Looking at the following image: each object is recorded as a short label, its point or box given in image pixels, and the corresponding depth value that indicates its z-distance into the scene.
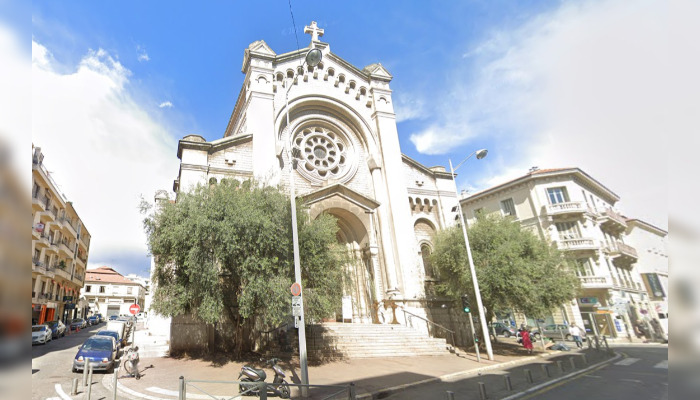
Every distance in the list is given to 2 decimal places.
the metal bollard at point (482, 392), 9.12
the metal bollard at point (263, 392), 6.96
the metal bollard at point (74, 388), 9.74
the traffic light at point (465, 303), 16.53
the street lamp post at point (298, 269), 9.47
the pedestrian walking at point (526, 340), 19.03
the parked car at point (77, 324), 33.84
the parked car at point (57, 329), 26.15
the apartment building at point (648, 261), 29.47
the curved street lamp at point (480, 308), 16.28
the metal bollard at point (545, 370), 12.40
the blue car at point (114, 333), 19.56
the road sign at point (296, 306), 9.94
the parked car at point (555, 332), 27.41
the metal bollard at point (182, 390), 7.68
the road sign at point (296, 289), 10.17
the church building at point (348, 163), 19.83
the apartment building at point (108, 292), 65.06
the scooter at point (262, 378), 9.25
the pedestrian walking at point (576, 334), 22.78
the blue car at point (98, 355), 12.79
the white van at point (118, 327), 22.50
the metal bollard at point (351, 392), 7.48
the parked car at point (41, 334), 20.86
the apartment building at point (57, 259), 28.89
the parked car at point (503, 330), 30.94
